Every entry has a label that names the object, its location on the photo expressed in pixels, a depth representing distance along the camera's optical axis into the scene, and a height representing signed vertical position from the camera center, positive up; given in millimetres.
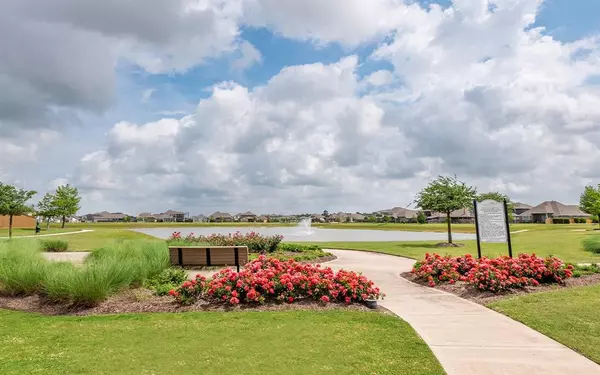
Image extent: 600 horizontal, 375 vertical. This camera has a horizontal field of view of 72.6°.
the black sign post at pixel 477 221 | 12008 -16
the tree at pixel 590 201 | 40406 +2139
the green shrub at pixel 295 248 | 18359 -1088
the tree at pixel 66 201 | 54281 +3751
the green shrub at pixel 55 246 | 21123 -841
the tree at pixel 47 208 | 54000 +2870
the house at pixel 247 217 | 154625 +3433
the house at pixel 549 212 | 93938 +1577
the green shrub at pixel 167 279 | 8998 -1199
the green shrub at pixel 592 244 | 17966 -1192
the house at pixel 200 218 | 154038 +3275
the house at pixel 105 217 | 154875 +4555
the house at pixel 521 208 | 112638 +3166
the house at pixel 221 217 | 152750 +3477
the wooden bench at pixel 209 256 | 10664 -804
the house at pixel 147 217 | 157588 +3931
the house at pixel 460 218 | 104500 +728
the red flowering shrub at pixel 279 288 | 7586 -1192
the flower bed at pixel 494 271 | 8805 -1192
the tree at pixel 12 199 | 40172 +3105
